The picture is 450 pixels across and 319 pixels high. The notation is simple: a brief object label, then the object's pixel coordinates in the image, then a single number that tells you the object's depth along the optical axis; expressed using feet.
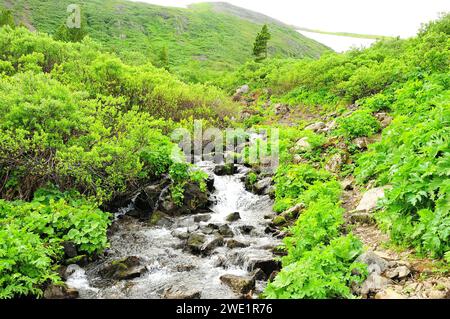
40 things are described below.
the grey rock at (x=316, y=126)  65.58
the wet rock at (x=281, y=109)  97.25
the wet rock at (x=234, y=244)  36.15
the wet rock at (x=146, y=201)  45.58
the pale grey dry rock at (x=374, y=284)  20.98
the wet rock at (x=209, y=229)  39.75
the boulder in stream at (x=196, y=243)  35.87
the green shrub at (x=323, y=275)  21.03
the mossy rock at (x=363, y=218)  30.30
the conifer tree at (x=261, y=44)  192.85
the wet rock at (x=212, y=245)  35.42
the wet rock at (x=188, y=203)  45.98
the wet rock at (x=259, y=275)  29.76
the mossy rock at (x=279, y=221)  40.06
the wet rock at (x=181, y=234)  39.06
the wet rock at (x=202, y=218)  44.27
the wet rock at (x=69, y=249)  32.37
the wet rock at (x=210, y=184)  53.01
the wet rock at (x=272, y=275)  28.82
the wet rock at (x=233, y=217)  44.27
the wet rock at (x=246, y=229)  40.11
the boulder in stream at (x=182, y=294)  26.73
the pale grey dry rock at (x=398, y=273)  21.27
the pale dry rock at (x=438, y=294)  18.60
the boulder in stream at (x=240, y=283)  27.96
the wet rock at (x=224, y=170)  58.65
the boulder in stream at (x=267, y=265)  30.54
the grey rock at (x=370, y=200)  31.80
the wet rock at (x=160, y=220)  43.16
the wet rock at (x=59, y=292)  26.86
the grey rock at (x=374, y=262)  22.19
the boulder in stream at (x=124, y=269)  30.91
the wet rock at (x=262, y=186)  51.80
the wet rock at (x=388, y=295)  19.66
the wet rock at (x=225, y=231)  38.99
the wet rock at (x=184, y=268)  32.55
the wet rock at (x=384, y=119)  52.29
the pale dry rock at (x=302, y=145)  54.21
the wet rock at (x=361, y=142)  47.88
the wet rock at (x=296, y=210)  39.24
